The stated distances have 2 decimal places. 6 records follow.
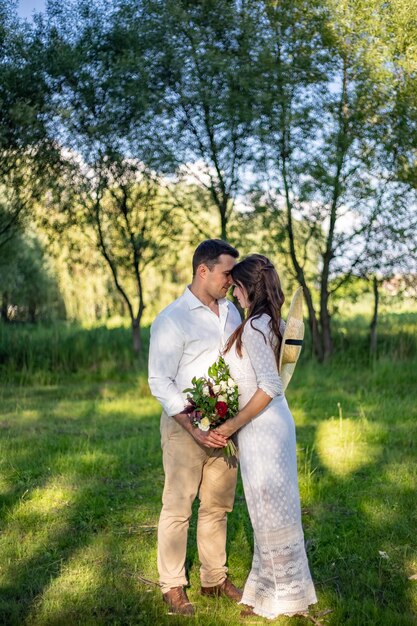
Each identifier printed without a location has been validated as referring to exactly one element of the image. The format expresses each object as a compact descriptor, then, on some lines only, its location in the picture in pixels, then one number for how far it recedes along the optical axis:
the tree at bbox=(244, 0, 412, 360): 15.92
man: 4.82
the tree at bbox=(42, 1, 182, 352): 16.80
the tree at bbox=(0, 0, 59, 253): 16.70
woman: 4.46
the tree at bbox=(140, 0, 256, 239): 16.20
